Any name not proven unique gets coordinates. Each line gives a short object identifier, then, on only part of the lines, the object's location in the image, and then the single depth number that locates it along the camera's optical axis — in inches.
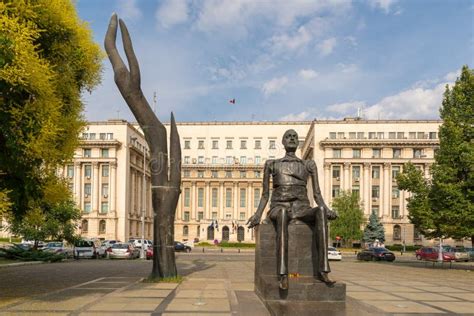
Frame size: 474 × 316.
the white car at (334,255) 1776.6
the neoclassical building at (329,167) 3363.7
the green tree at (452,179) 1180.5
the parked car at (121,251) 1708.9
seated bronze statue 426.3
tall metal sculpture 721.0
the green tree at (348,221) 2682.1
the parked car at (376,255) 1747.0
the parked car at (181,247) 2377.8
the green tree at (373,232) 2926.9
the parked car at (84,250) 1670.8
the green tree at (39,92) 505.0
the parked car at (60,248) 1591.7
